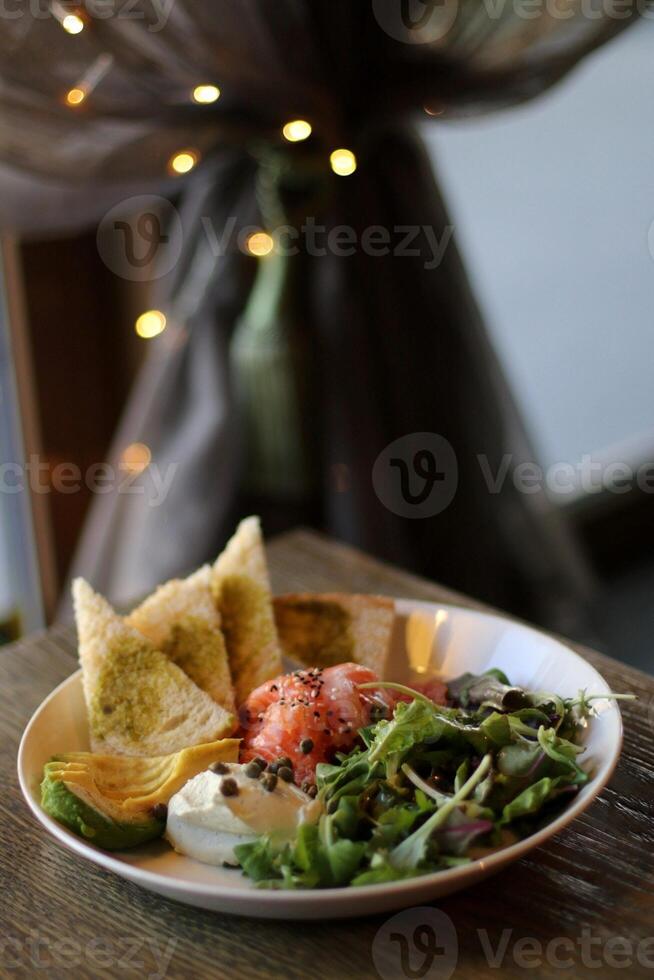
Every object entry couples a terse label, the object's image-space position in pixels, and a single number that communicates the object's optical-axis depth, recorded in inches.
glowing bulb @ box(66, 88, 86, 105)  76.2
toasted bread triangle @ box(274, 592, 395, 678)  53.4
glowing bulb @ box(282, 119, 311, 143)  82.9
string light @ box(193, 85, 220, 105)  79.0
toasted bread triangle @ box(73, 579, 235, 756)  45.9
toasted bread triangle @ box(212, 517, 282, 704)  52.7
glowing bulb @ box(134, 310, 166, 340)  94.6
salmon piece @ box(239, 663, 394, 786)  42.6
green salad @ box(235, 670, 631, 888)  36.4
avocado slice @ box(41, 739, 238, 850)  39.5
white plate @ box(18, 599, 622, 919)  35.1
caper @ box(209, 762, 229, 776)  39.7
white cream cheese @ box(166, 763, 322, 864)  38.4
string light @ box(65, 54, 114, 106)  75.3
